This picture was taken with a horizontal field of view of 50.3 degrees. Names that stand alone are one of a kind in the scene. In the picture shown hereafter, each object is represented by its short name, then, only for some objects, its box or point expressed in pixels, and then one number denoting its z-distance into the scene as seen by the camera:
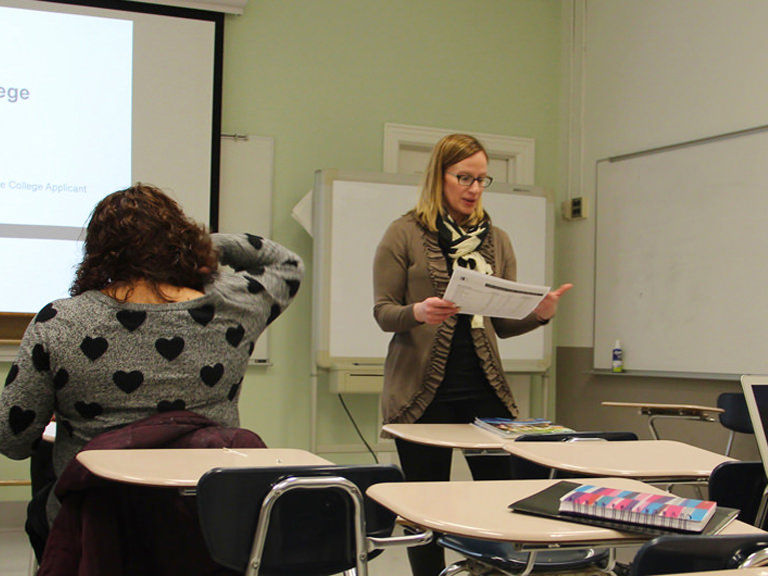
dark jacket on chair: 1.53
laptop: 1.60
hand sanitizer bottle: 4.70
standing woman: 2.29
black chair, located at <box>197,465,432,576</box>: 1.41
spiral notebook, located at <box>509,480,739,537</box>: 1.20
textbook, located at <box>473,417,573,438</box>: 2.11
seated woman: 1.65
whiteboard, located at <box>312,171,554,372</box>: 4.40
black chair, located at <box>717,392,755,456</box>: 3.51
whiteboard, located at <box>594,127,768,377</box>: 3.98
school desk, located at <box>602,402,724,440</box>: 3.28
